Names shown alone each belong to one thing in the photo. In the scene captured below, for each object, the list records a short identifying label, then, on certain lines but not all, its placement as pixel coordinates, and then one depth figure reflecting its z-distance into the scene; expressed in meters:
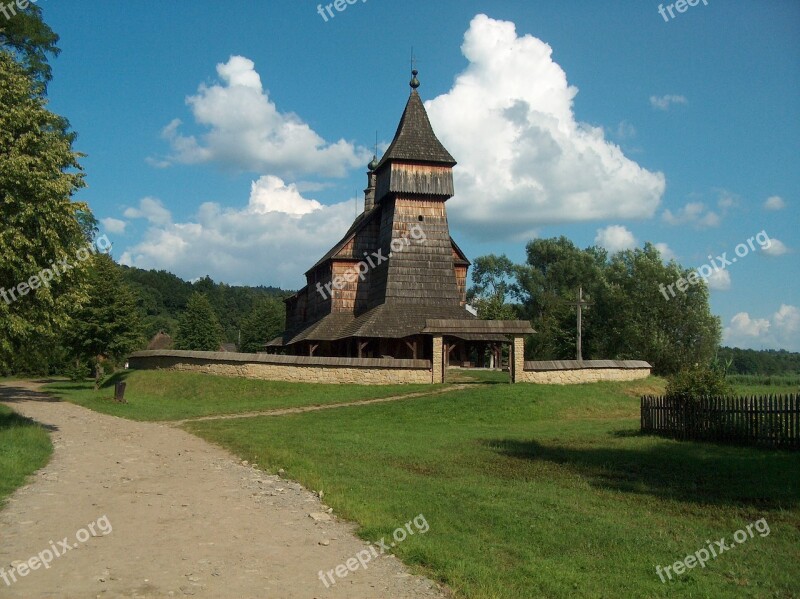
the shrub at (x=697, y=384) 19.03
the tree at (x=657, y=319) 47.44
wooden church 40.09
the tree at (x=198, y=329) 77.81
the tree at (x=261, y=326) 85.94
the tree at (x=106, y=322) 40.28
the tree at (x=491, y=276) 84.25
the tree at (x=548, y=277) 65.69
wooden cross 37.87
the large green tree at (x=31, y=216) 15.38
